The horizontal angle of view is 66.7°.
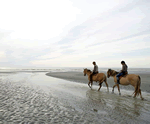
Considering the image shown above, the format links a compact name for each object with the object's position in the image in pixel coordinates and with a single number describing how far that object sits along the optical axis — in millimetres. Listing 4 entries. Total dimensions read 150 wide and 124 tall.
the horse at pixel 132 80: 8516
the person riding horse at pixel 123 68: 9821
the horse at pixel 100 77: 11781
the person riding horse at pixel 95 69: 12531
